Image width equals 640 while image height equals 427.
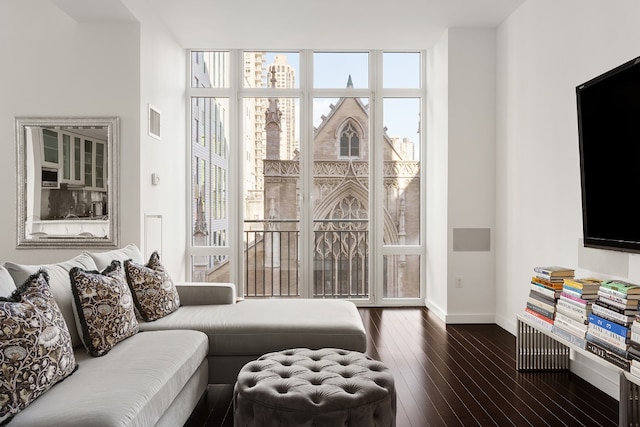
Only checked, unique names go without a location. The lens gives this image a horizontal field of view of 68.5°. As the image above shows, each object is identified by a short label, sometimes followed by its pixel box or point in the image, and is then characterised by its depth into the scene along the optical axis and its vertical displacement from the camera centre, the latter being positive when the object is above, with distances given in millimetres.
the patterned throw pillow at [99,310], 2258 -474
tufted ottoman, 1833 -729
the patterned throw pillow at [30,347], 1578 -480
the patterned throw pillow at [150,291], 2949 -488
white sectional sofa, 1667 -673
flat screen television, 2568 +338
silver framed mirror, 4074 +339
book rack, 3404 -995
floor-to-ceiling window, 5695 +565
